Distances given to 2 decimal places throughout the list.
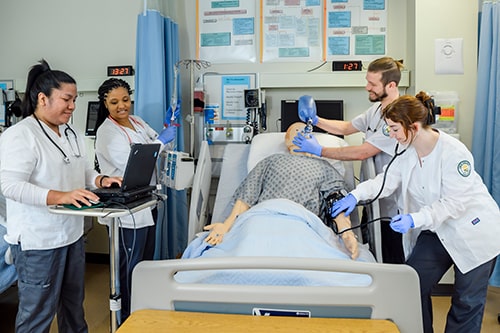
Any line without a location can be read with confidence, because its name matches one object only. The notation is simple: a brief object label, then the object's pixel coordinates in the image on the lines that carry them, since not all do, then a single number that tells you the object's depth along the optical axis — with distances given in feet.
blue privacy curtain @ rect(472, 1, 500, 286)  7.93
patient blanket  3.78
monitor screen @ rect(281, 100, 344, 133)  9.63
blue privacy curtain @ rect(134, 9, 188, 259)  8.84
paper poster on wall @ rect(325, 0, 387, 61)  9.82
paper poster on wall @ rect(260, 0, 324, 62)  10.05
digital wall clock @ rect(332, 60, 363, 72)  9.61
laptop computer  4.56
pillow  8.16
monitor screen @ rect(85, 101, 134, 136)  10.60
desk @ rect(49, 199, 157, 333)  4.23
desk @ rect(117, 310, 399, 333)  2.90
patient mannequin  6.70
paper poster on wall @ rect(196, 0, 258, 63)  10.32
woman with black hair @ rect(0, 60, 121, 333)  4.83
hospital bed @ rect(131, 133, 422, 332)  3.13
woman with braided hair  6.66
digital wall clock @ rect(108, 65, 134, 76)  10.47
